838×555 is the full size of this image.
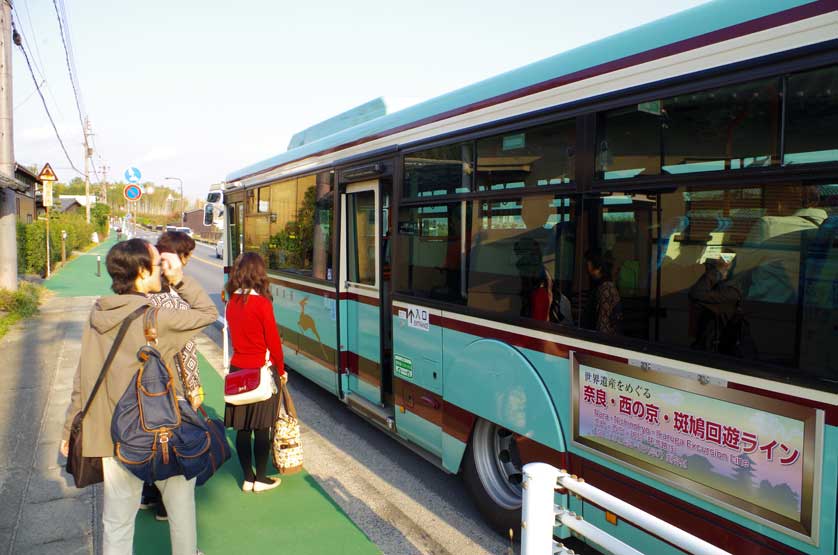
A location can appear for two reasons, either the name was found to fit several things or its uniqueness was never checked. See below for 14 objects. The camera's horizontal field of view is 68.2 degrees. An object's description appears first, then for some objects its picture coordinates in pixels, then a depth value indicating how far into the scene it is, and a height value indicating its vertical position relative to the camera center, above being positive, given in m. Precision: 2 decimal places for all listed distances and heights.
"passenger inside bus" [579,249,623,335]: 3.34 -0.36
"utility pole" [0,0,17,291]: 13.60 +1.69
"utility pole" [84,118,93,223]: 46.81 +6.11
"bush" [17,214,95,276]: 21.16 -0.39
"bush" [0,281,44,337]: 13.30 -1.57
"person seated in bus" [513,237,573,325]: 3.69 -0.34
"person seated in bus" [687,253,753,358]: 2.78 -0.35
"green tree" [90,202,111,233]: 54.88 +1.77
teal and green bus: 2.54 -0.22
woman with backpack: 3.02 -0.63
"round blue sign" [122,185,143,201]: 15.82 +1.12
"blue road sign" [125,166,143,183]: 16.50 +1.63
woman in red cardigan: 4.77 -0.76
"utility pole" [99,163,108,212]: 65.51 +5.94
